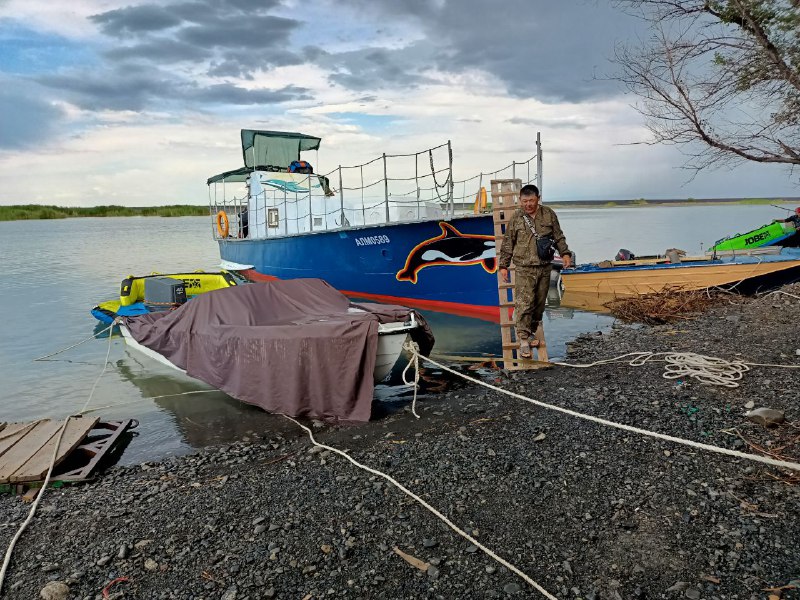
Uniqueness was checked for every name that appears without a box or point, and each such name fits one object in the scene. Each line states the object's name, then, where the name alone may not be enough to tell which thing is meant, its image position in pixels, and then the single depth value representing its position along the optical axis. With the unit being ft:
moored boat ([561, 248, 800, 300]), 41.27
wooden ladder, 25.66
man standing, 22.99
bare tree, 18.94
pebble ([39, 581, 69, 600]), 11.75
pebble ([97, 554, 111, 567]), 12.78
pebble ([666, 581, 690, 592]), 10.34
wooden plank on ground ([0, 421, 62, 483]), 18.23
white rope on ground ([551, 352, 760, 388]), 21.42
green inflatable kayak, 47.78
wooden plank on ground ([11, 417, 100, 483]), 17.80
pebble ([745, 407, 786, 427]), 16.92
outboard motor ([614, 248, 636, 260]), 53.47
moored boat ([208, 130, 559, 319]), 41.68
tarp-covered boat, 22.33
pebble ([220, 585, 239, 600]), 11.21
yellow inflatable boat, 44.07
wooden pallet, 18.07
